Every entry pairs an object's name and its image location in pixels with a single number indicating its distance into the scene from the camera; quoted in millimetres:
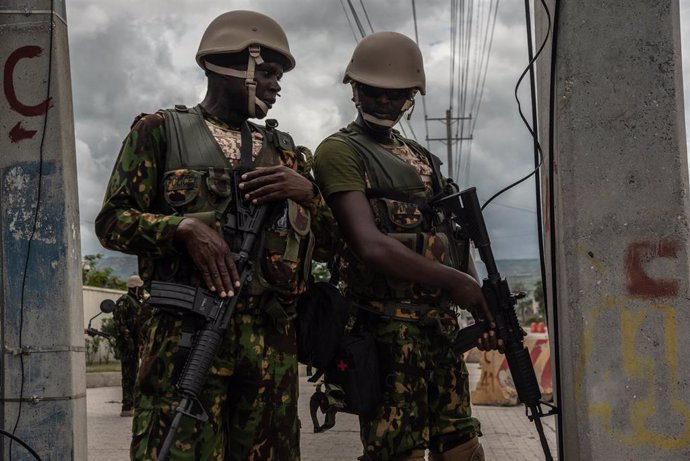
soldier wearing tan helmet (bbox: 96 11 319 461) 3262
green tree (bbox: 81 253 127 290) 41469
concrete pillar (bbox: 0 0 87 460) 4473
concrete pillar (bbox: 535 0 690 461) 3615
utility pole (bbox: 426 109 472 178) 52188
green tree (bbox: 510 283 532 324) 119388
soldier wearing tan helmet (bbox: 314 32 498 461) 3797
